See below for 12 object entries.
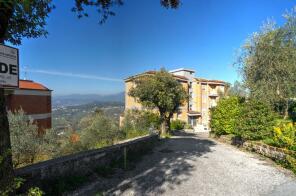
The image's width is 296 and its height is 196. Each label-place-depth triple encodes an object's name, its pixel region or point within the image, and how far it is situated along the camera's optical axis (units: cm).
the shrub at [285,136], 684
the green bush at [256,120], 878
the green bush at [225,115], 1160
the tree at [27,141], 684
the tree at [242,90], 1212
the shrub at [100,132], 1275
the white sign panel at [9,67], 199
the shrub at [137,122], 1246
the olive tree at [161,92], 1518
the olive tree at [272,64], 1079
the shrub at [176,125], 2647
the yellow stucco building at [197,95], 3356
